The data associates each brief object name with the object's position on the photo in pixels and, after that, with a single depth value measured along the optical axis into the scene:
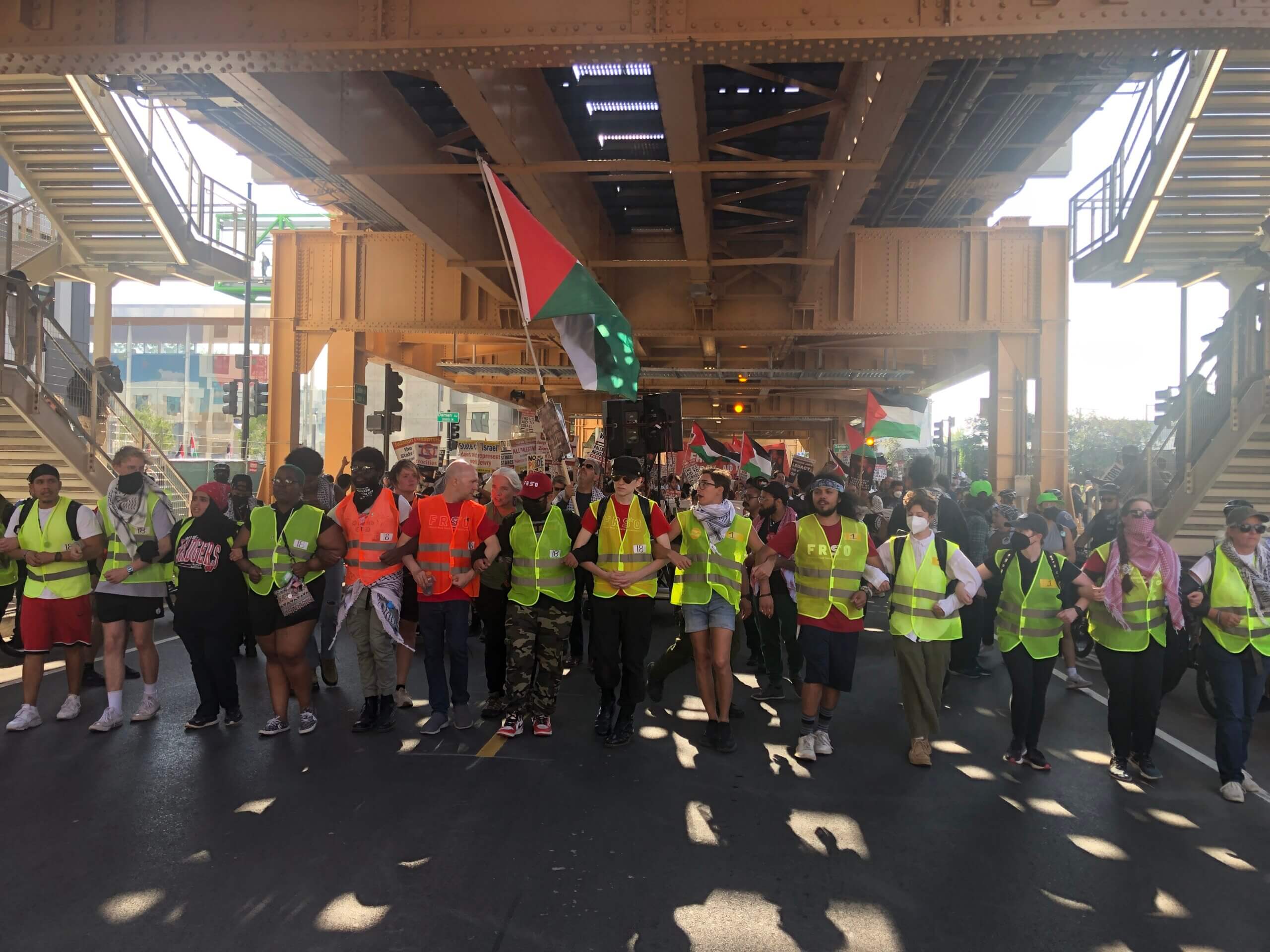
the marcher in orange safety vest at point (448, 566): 6.77
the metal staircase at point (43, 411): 12.65
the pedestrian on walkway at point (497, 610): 7.40
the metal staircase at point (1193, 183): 11.72
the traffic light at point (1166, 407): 14.67
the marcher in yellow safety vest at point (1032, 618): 6.23
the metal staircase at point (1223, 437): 11.86
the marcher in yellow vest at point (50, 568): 6.79
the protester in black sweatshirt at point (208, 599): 6.71
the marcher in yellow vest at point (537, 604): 6.74
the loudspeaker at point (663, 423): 12.02
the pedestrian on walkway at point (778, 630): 8.16
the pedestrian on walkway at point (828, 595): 6.49
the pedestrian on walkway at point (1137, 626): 6.03
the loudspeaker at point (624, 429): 11.88
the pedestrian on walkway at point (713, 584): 6.58
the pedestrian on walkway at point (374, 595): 6.79
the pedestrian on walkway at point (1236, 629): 5.79
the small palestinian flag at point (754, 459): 23.98
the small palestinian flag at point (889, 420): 21.34
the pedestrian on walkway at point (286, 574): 6.60
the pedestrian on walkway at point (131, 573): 6.90
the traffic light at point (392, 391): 17.11
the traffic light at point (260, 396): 21.03
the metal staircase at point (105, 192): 14.20
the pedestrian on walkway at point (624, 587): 6.62
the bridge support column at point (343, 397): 17.41
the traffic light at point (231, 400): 23.09
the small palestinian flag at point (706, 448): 23.33
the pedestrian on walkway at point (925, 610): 6.33
